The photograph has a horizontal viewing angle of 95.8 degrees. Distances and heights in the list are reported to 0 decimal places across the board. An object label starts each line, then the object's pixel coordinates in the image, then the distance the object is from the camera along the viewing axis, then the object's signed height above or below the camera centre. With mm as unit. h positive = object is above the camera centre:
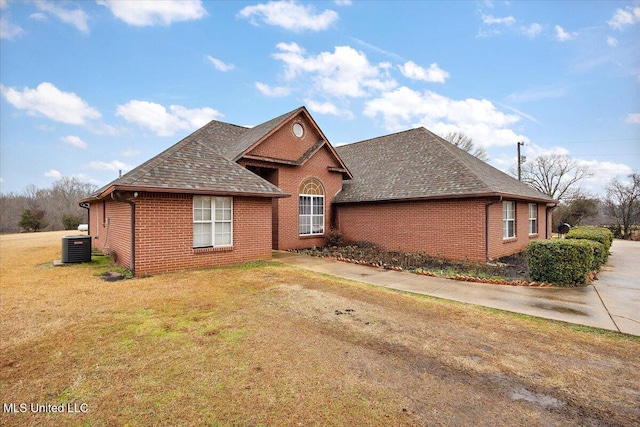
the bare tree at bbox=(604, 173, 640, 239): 28438 +1053
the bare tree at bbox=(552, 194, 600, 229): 30453 +181
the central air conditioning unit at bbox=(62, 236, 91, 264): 10812 -1270
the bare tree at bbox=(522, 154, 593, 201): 40312 +5662
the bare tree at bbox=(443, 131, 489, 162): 41219 +10221
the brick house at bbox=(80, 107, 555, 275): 9219 +550
